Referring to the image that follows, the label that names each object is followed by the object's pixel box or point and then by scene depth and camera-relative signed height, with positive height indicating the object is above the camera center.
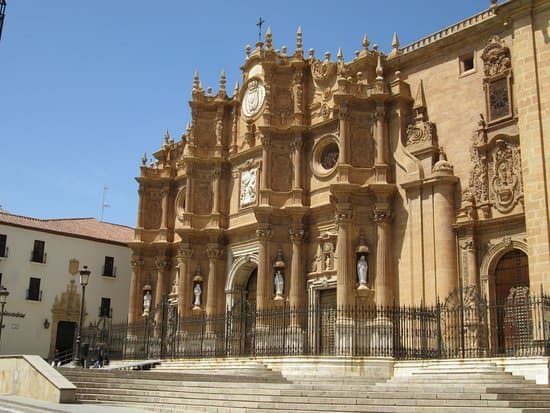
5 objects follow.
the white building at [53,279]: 36.62 +4.39
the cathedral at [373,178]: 22.09 +6.74
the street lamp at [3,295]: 28.00 +2.57
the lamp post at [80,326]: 23.53 +1.21
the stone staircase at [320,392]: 13.61 -0.47
